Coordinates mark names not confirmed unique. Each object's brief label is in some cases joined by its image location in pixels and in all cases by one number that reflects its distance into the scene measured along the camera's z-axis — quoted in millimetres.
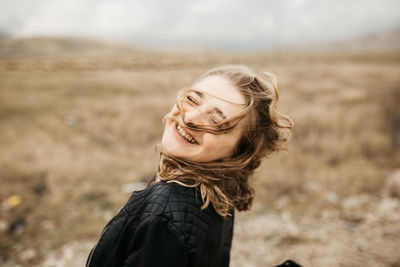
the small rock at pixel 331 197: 3707
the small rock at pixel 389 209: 3207
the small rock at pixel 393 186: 3591
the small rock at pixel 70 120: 6738
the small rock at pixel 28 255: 2640
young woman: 924
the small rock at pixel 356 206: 3328
